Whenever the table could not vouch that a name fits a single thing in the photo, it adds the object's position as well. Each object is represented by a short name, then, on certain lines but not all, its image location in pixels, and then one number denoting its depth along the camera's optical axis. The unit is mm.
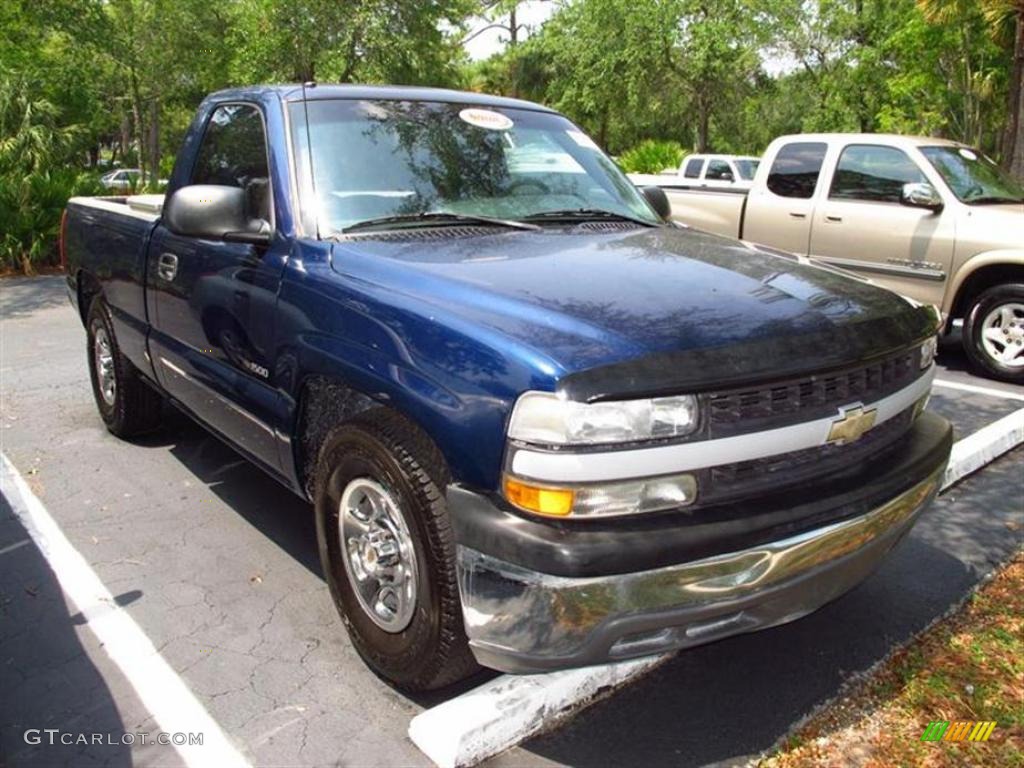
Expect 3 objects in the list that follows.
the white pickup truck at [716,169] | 19656
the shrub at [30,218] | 11641
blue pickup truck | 2199
